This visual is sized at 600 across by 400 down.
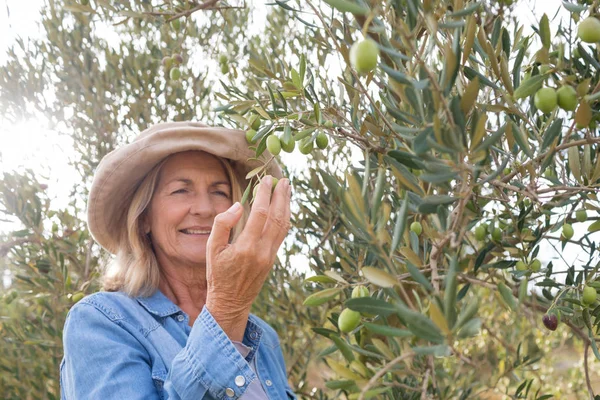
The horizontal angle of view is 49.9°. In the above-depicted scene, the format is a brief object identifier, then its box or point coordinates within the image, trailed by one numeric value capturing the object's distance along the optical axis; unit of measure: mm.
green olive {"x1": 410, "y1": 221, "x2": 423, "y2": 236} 1512
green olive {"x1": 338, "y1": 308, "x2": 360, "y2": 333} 1185
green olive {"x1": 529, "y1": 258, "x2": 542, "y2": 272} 1547
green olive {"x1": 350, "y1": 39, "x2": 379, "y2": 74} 929
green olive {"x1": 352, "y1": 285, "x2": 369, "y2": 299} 1178
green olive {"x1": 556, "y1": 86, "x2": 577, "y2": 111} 1094
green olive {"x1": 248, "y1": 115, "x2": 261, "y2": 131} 1608
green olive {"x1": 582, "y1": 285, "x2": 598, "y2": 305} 1396
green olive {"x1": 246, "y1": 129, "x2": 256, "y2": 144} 1697
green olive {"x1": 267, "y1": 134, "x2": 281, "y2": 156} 1439
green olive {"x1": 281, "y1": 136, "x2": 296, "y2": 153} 1421
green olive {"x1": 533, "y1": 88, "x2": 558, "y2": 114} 1092
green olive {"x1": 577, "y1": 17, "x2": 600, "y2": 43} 1062
